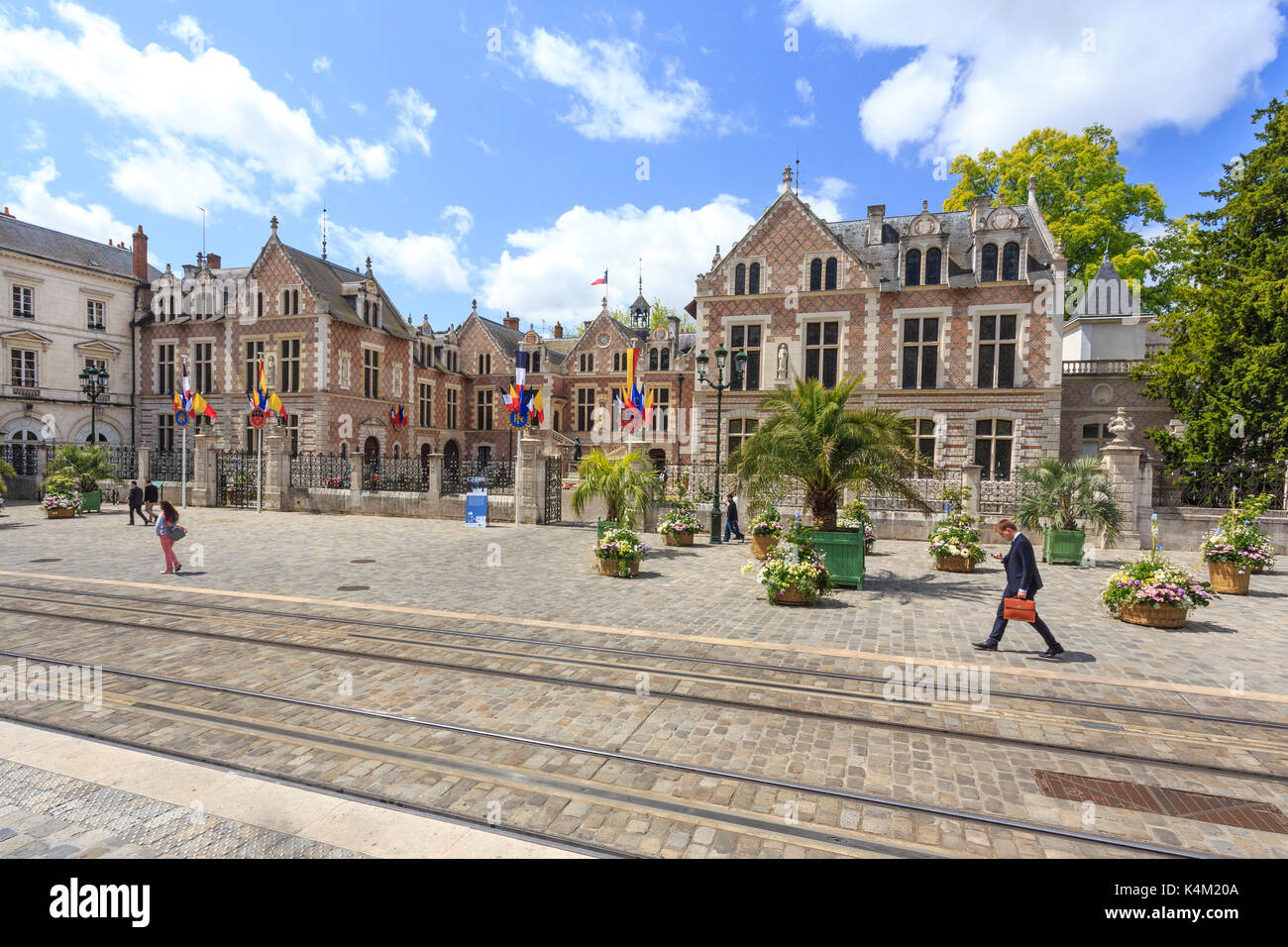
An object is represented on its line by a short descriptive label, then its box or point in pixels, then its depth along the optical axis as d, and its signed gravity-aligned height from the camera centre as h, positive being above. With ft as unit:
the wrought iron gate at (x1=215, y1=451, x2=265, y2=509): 91.66 -2.92
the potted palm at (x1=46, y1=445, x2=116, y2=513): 84.48 -1.37
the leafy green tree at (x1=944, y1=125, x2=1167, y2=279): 108.37 +47.12
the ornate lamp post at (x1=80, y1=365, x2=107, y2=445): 98.63 +11.39
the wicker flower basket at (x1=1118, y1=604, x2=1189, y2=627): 32.94 -7.39
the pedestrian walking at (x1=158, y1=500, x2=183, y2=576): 42.60 -4.41
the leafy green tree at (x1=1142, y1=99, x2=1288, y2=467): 74.23 +17.39
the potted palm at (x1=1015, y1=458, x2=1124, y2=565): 52.75 -2.85
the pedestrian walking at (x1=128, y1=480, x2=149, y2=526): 71.36 -4.47
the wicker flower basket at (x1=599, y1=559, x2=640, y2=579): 45.78 -7.30
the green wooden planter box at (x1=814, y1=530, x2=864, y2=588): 42.16 -5.80
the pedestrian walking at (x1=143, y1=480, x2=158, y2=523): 72.16 -4.09
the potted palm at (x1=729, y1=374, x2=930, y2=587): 41.22 +0.67
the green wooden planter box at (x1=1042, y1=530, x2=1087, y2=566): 53.83 -6.23
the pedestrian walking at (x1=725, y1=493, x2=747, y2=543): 66.39 -5.15
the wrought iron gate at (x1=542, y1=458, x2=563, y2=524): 78.64 -3.40
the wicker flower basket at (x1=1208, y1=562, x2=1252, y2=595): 42.11 -6.94
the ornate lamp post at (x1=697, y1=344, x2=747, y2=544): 65.05 +9.79
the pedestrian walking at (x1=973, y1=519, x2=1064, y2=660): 27.71 -4.68
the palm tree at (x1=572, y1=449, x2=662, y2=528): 53.98 -1.89
